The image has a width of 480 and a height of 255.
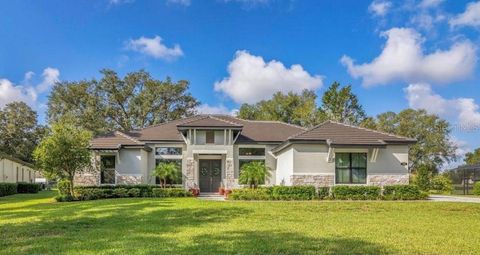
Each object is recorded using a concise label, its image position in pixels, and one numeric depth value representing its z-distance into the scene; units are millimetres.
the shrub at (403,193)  22016
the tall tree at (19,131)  53781
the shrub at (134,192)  23719
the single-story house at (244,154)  23984
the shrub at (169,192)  23969
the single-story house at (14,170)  36219
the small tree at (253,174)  25500
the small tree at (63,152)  21688
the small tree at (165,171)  26844
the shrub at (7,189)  30541
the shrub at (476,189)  29175
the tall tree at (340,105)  38969
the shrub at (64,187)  23047
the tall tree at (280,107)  51438
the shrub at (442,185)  33625
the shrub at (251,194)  21172
